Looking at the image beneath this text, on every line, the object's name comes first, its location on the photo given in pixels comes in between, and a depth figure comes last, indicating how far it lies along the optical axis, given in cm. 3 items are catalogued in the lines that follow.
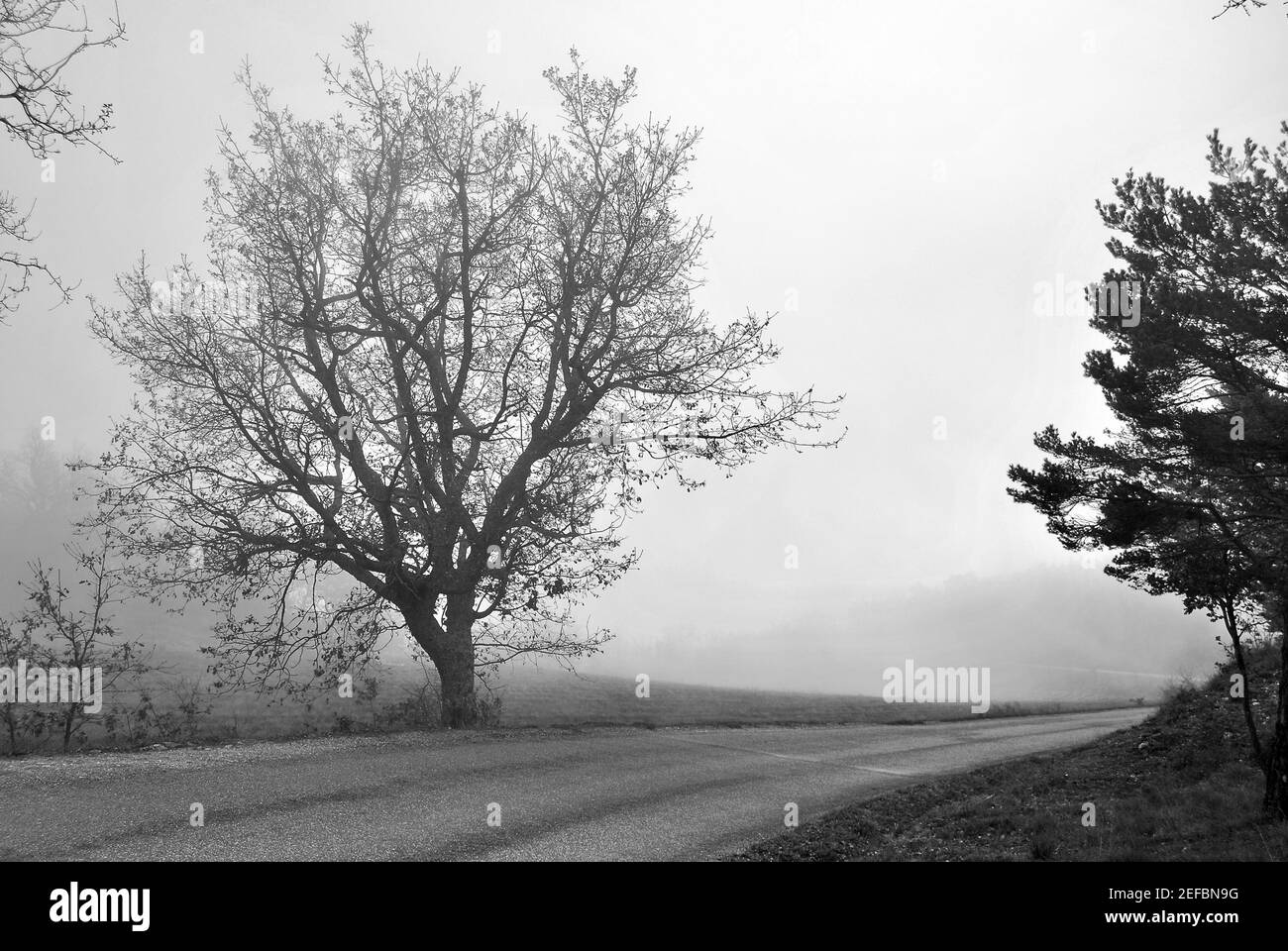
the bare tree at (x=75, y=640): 1422
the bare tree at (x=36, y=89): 970
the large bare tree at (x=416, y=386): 1697
